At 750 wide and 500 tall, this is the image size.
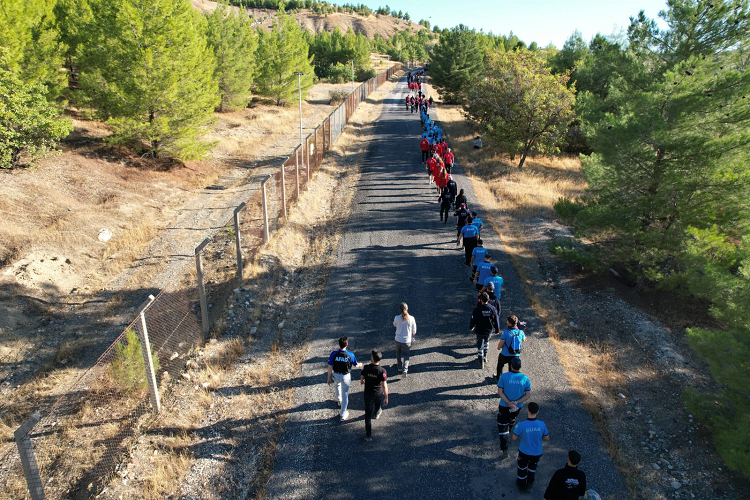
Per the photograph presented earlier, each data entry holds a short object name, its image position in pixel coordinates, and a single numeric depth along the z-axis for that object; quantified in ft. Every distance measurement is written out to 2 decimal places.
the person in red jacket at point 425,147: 76.48
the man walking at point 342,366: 22.71
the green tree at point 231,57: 113.80
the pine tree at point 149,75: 64.85
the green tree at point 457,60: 144.66
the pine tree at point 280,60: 138.31
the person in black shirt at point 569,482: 16.94
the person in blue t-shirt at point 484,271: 33.09
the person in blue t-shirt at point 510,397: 21.16
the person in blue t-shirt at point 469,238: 40.52
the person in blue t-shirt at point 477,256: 35.96
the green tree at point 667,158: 32.96
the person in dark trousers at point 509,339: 25.26
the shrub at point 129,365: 25.82
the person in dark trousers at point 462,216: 43.24
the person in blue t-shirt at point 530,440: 18.97
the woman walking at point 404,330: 25.90
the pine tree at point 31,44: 64.75
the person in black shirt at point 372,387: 21.86
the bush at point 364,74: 254.68
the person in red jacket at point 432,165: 60.01
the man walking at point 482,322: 27.14
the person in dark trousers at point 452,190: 51.01
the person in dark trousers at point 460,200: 46.98
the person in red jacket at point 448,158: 64.64
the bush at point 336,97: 165.75
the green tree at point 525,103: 75.61
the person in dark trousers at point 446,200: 50.42
